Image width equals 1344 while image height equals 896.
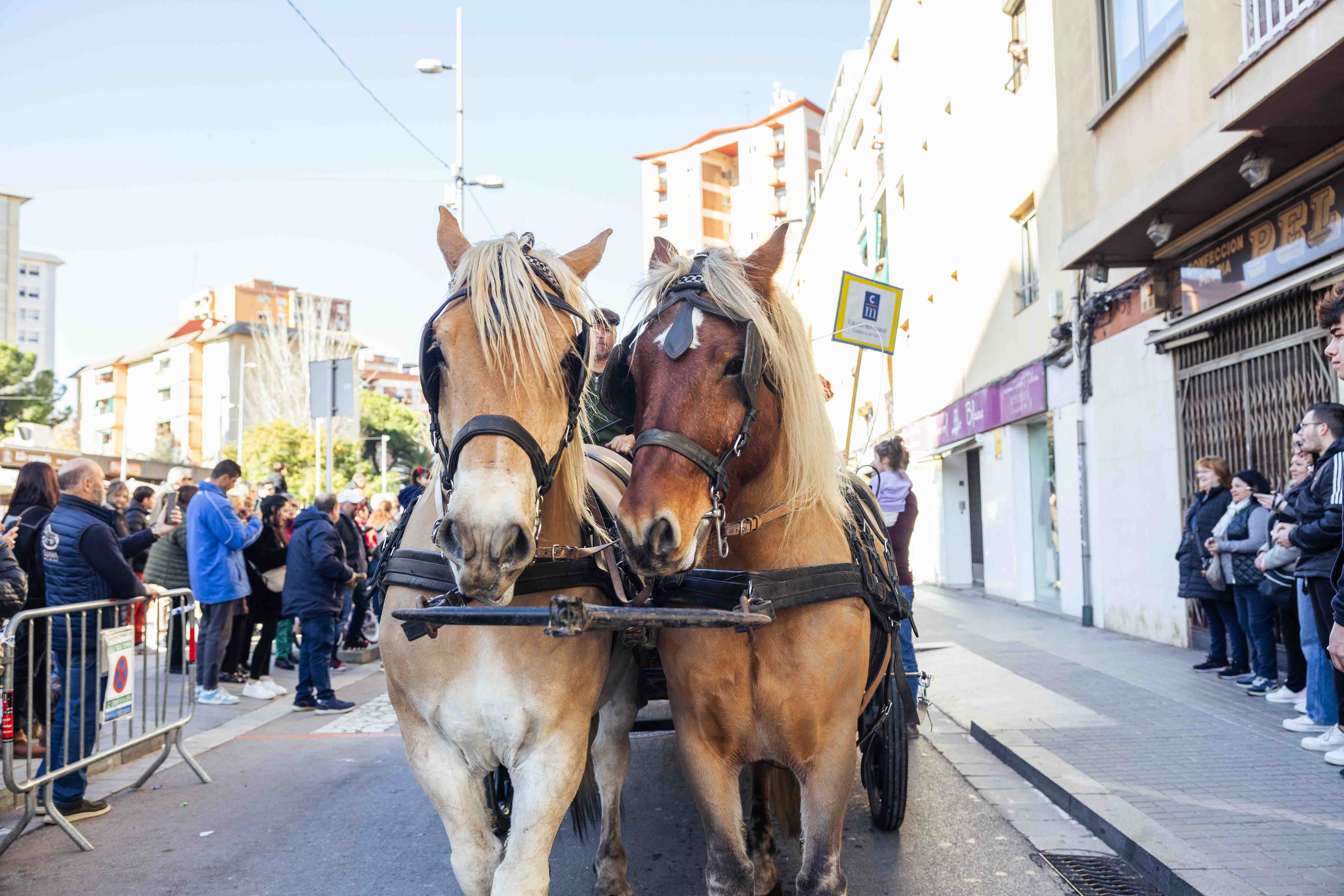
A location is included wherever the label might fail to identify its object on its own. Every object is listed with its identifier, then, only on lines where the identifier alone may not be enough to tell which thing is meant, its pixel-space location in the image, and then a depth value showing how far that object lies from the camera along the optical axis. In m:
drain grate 3.83
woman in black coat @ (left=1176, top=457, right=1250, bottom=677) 7.91
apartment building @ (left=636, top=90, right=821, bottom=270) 64.06
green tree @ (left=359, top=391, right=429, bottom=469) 51.28
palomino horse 2.39
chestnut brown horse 2.57
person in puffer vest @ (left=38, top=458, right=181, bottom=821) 5.27
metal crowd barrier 4.46
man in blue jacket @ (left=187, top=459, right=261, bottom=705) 7.98
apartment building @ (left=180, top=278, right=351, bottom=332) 72.44
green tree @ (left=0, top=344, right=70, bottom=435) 45.06
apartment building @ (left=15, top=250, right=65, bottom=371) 102.69
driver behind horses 3.32
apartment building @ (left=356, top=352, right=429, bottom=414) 84.50
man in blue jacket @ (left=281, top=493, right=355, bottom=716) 8.03
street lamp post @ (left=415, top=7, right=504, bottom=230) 18.06
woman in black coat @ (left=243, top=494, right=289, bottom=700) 9.25
